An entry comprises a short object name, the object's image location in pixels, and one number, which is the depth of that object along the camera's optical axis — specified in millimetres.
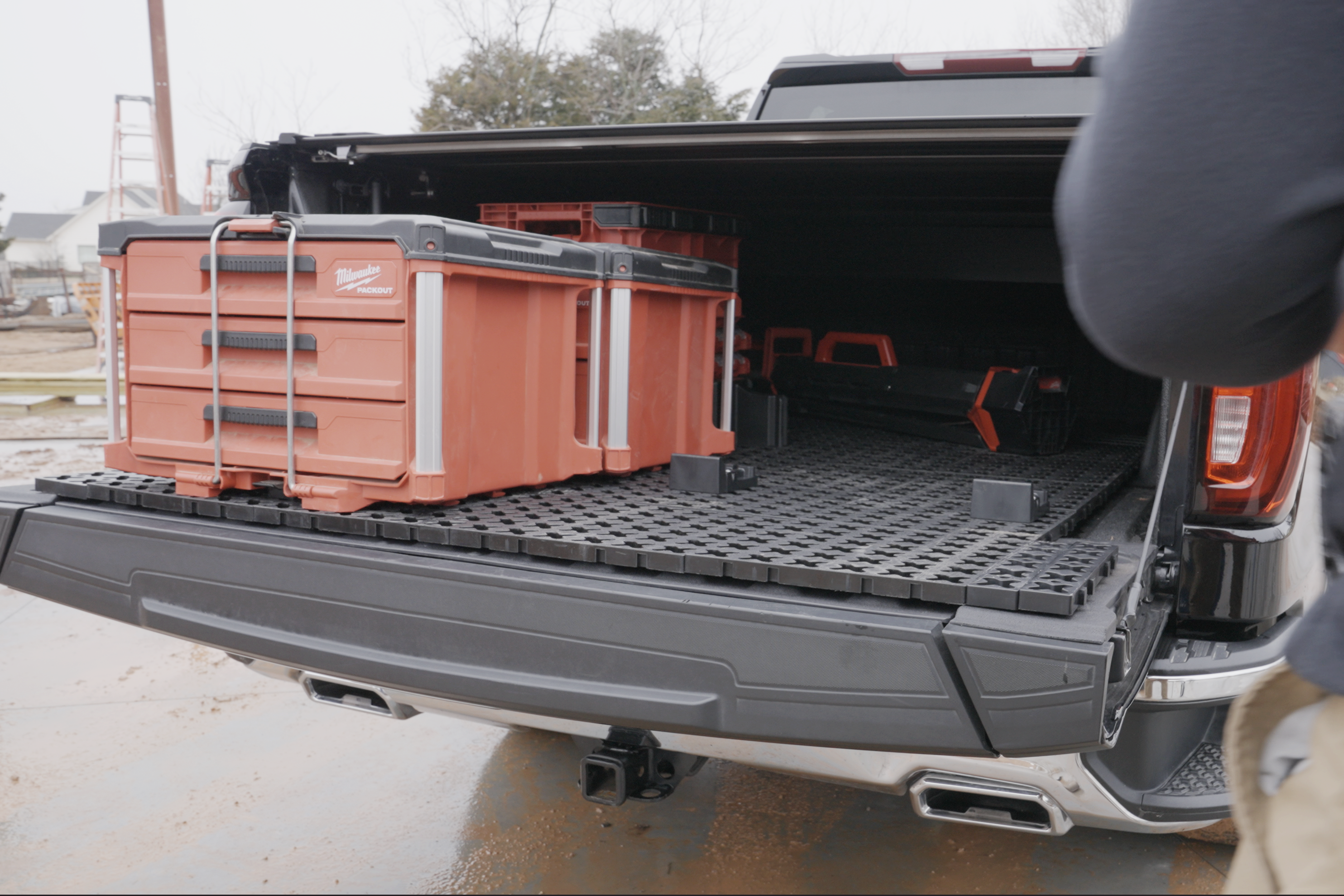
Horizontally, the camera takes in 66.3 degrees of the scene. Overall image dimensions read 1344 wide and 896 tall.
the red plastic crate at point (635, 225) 3014
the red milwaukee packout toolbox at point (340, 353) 2113
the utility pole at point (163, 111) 11844
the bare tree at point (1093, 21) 23391
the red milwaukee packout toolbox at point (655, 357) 2693
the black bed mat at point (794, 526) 1731
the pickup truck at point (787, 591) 1604
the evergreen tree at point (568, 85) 20562
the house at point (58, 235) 57438
